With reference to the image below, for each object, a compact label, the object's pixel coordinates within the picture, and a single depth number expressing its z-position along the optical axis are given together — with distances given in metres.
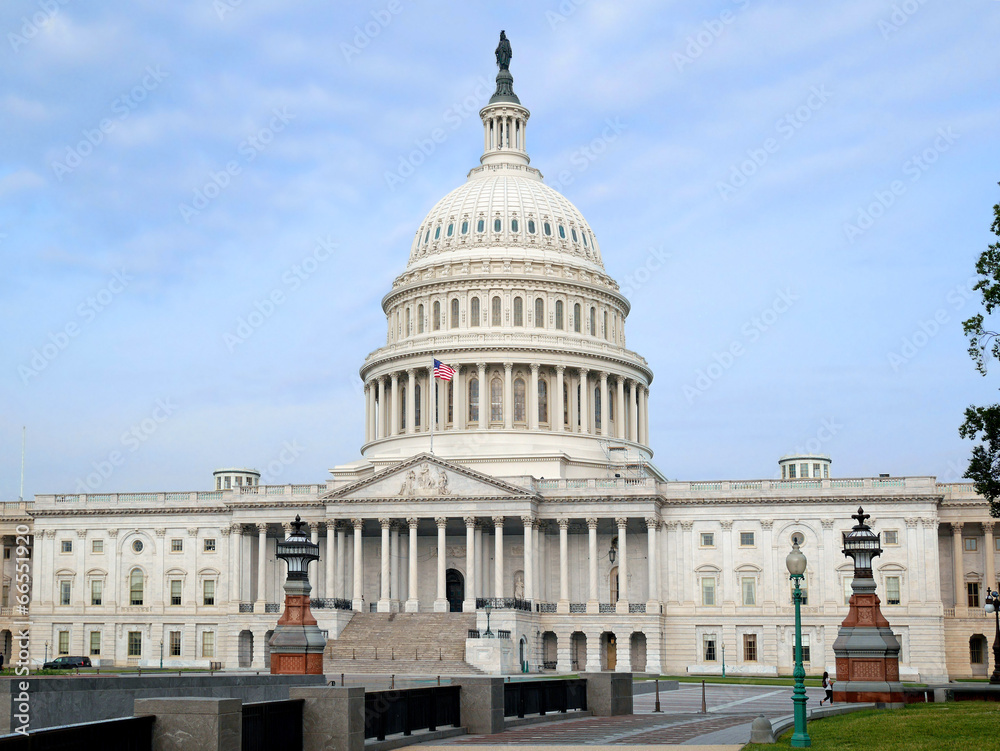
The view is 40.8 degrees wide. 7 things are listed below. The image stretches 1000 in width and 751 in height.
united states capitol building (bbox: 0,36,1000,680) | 95.44
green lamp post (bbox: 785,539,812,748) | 31.00
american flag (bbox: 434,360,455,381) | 104.11
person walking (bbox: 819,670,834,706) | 51.91
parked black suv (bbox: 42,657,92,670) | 93.56
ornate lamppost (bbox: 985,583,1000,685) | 70.88
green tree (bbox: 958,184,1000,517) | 47.41
